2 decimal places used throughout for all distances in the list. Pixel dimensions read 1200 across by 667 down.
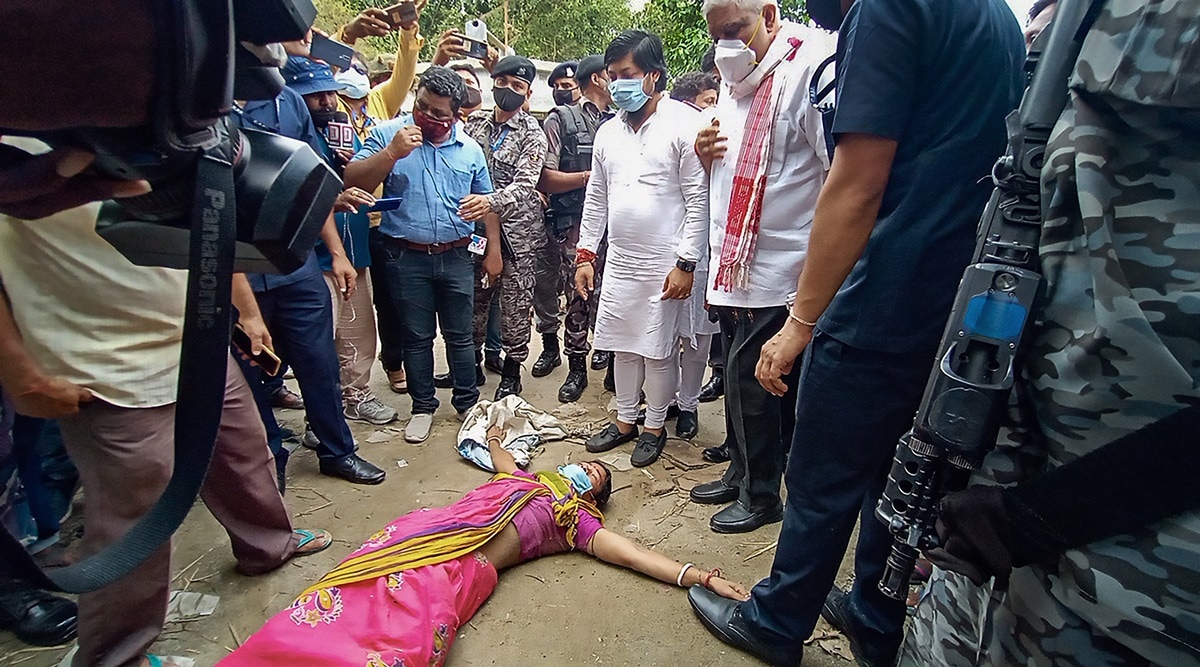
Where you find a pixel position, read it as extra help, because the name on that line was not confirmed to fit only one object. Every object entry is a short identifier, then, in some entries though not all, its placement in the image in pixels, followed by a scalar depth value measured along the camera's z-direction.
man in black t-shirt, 1.32
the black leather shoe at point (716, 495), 2.85
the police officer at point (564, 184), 4.55
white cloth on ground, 3.27
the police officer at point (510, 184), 4.09
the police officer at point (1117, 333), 0.69
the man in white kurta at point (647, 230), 3.03
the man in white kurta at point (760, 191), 2.20
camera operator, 1.54
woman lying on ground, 1.73
